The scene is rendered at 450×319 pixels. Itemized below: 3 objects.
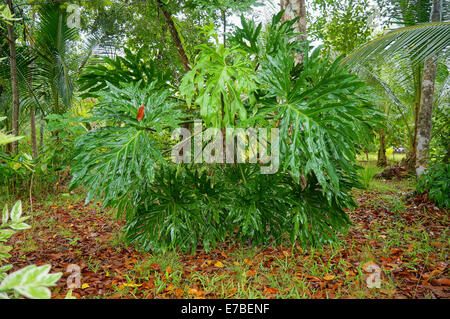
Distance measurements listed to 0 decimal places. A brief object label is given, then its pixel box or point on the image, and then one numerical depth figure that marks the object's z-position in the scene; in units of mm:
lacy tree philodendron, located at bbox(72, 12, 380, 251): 1705
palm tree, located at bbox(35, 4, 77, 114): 3973
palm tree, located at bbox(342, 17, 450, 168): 2828
